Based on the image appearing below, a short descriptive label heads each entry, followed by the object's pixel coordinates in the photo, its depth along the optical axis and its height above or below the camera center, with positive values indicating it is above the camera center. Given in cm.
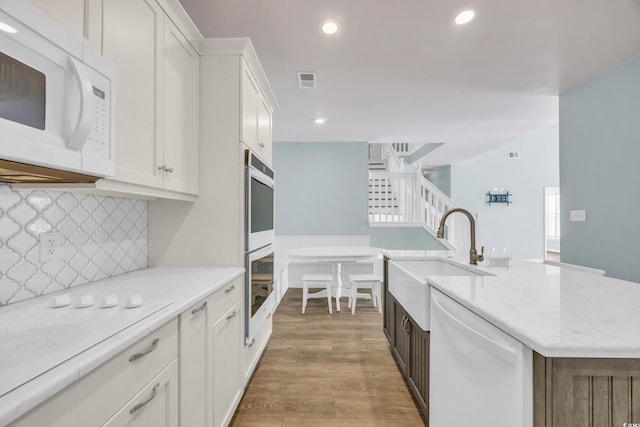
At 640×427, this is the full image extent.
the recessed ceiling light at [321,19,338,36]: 202 +136
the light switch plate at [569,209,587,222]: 310 +2
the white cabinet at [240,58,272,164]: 192 +76
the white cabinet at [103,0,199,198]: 120 +60
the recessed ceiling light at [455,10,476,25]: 193 +137
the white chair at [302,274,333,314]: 360 -83
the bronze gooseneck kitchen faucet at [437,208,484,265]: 183 -18
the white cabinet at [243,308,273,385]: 195 -104
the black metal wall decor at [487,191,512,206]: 701 +49
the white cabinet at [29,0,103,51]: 88 +67
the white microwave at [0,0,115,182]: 69 +33
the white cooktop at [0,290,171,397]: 64 -34
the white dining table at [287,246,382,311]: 345 -48
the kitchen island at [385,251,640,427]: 72 -33
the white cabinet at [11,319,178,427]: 64 -48
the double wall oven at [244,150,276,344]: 189 -20
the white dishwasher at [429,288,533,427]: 80 -53
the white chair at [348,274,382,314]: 359 -86
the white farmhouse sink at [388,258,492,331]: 155 -43
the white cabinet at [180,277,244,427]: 119 -70
